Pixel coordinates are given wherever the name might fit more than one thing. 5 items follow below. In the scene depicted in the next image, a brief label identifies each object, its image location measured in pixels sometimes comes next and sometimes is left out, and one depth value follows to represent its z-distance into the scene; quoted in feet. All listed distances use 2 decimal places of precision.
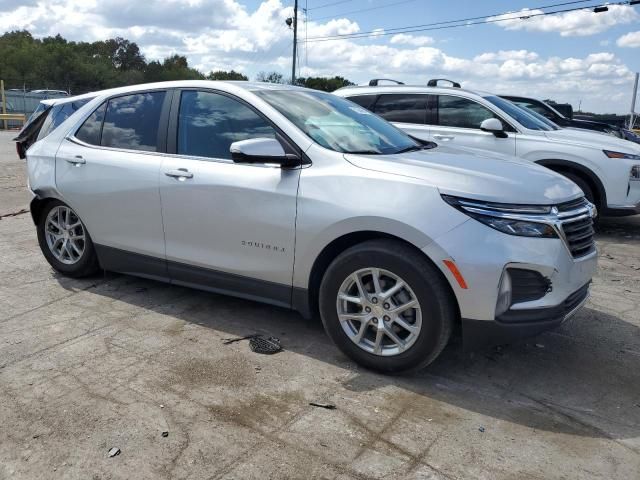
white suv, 24.94
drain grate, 13.08
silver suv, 10.89
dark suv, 36.63
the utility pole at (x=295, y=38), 111.34
